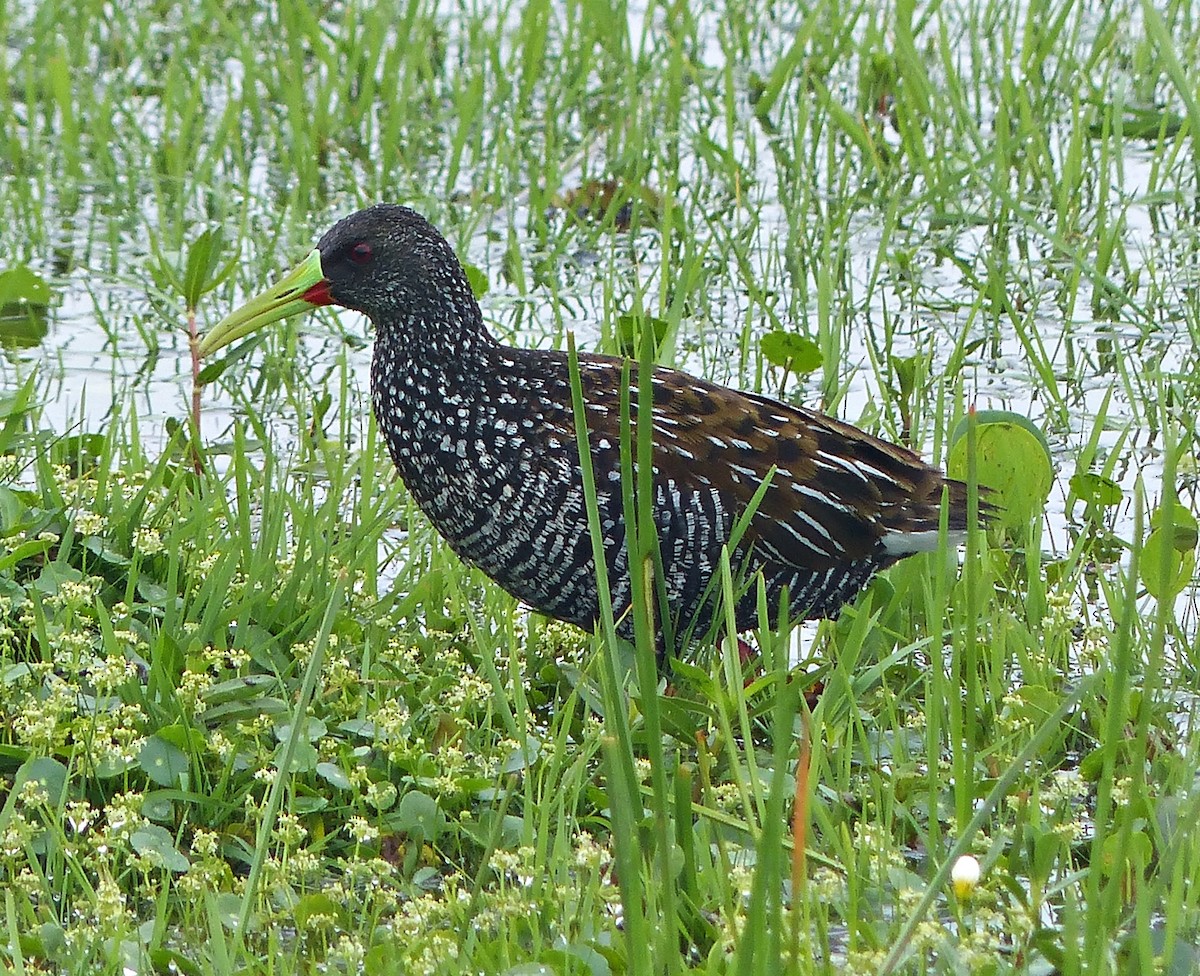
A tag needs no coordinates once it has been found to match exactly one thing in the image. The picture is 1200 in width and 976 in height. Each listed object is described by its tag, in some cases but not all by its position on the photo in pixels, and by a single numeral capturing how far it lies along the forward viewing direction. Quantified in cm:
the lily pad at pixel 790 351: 1009
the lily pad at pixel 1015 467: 880
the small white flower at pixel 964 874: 452
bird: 743
